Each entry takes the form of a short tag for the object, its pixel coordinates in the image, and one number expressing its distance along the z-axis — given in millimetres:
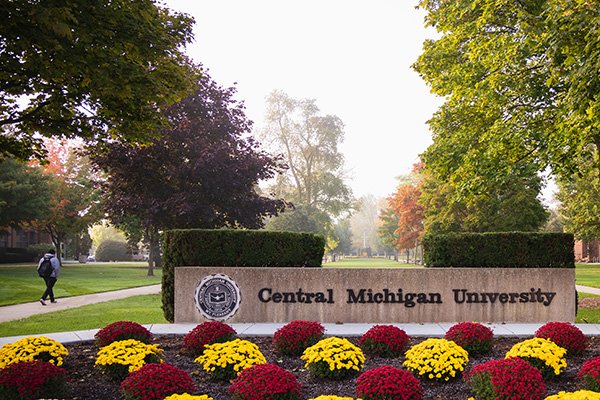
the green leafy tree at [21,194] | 35375
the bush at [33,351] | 6547
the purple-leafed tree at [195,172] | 17406
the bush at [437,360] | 6195
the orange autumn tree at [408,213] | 45344
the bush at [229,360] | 6332
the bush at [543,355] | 6352
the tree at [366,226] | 136375
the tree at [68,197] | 42469
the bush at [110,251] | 70375
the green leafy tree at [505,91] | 8297
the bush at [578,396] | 4648
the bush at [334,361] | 6332
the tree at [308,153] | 49250
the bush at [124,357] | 6340
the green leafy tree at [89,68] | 7277
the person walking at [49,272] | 15961
